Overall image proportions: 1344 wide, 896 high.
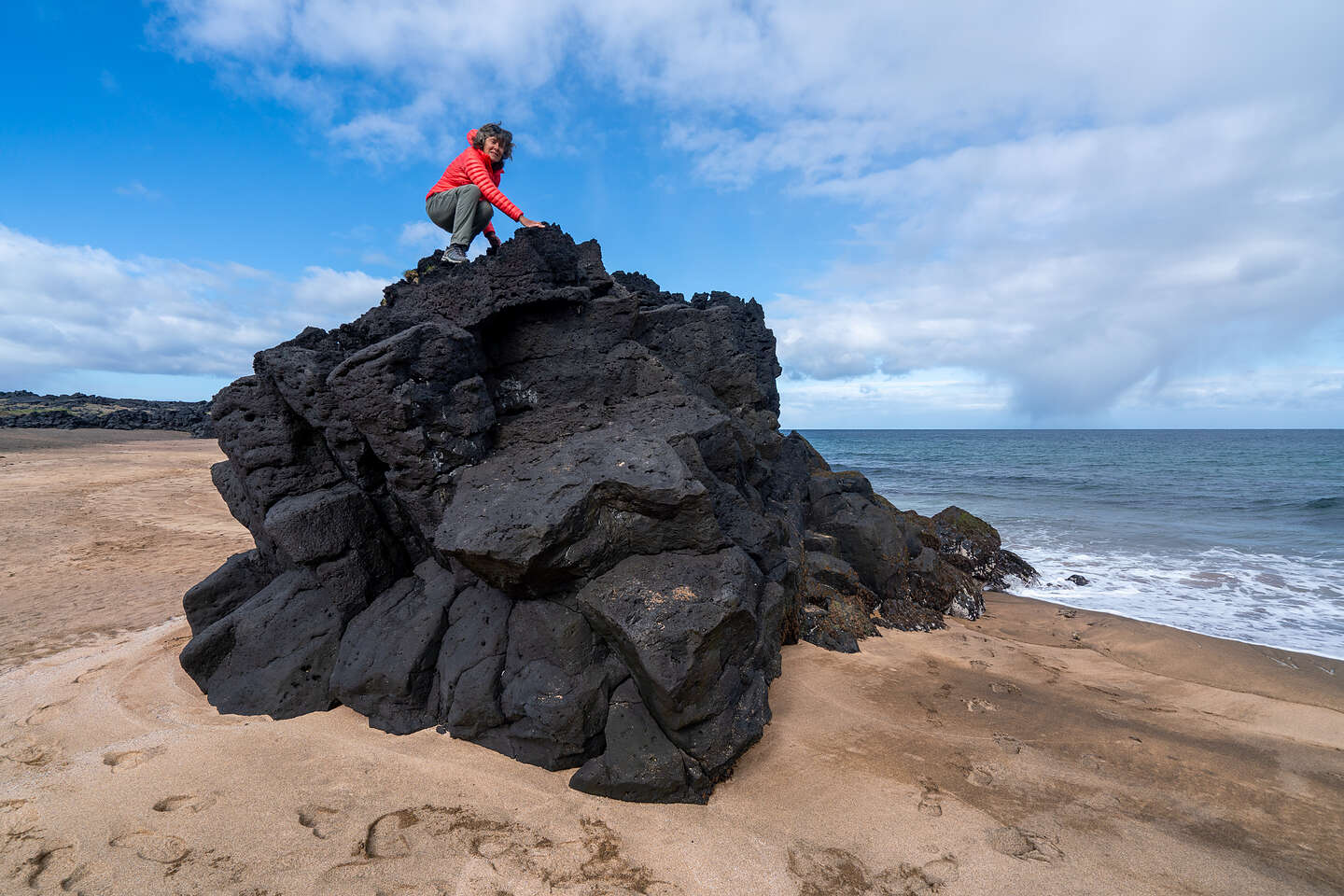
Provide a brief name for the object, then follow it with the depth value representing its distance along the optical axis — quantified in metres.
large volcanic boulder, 3.91
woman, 5.78
